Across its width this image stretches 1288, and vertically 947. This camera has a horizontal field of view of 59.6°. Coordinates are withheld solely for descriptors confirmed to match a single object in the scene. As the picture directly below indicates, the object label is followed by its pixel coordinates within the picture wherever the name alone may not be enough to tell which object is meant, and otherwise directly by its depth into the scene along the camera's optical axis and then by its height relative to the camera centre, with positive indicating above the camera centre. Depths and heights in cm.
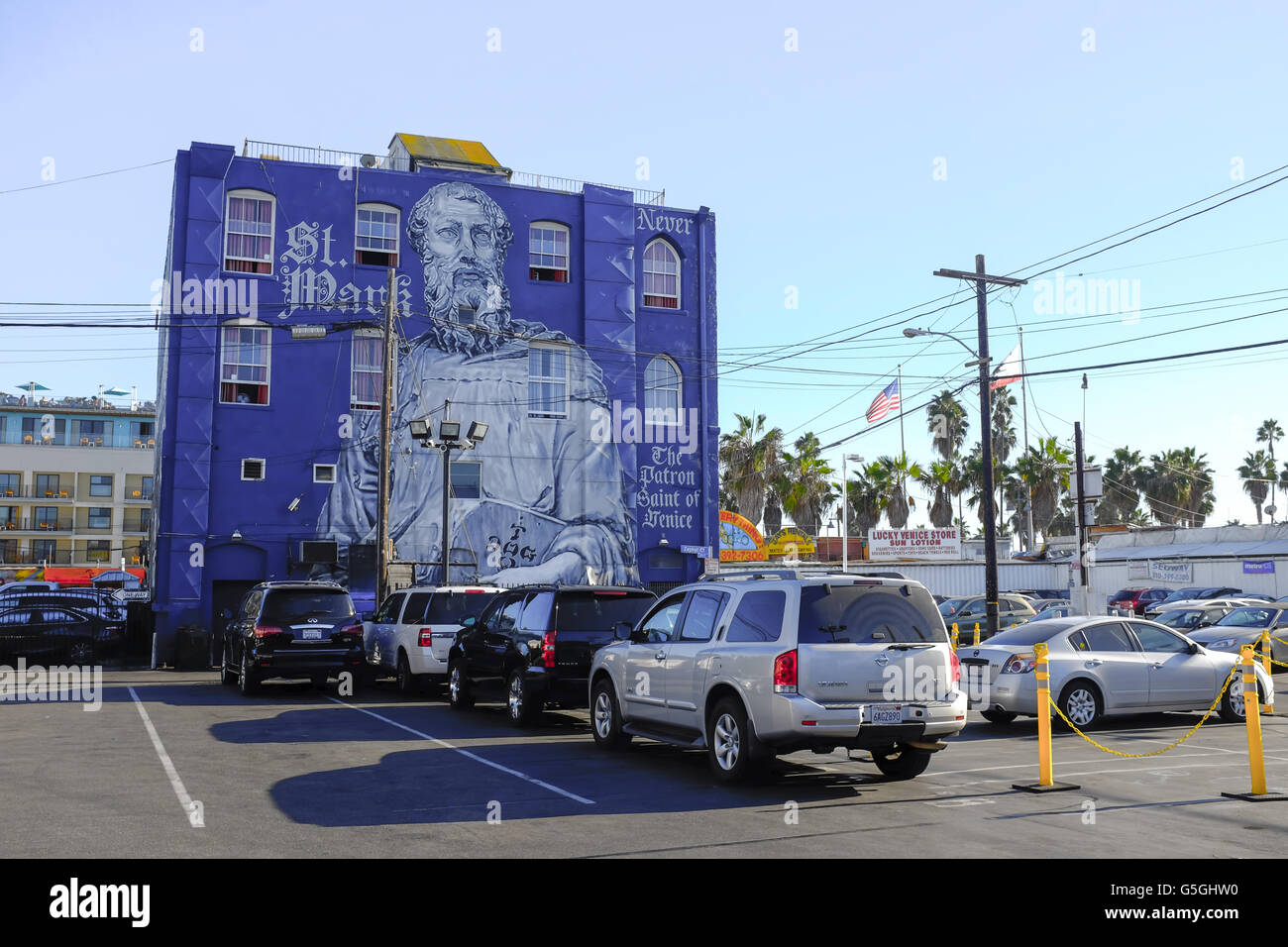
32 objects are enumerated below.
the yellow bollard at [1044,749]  1014 -159
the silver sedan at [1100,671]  1474 -128
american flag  3347 +511
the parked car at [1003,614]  3266 -116
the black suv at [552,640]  1430 -86
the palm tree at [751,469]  5775 +538
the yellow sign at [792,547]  4516 +114
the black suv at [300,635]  1886 -106
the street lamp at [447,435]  2492 +313
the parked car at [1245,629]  2378 -121
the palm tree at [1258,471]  8200 +768
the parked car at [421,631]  1936 -103
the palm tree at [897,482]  6431 +526
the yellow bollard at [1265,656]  1648 -127
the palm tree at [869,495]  6469 +453
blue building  3084 +589
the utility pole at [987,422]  2581 +354
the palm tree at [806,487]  5894 +457
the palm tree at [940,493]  6706 +498
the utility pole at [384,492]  2498 +177
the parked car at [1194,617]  3058 -114
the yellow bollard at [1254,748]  966 -149
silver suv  967 -88
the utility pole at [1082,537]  2862 +97
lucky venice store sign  4412 +120
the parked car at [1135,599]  4378 -96
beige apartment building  8081 +636
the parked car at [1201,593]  4297 -69
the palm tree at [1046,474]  6391 +575
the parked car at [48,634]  2680 -151
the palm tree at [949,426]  6831 +923
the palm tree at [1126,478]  8006 +687
